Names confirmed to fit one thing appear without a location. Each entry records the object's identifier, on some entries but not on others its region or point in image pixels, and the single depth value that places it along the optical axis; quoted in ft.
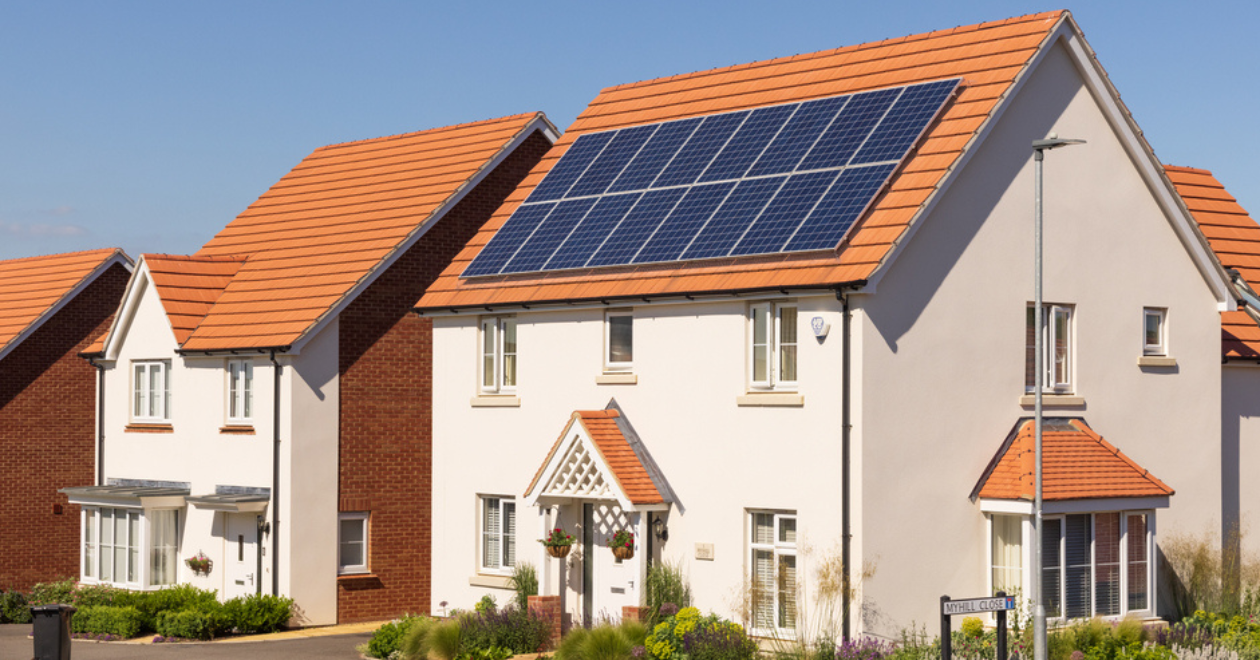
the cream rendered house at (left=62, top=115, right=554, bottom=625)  104.68
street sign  61.26
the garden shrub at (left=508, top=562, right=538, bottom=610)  91.30
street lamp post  69.31
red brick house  122.11
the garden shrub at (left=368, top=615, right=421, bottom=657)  89.66
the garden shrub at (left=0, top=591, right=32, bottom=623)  115.03
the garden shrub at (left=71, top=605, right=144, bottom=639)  102.27
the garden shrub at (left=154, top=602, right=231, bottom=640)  99.71
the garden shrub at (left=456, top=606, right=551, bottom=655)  86.33
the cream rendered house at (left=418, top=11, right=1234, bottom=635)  79.10
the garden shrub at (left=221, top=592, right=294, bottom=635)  100.27
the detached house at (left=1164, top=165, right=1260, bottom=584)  96.58
